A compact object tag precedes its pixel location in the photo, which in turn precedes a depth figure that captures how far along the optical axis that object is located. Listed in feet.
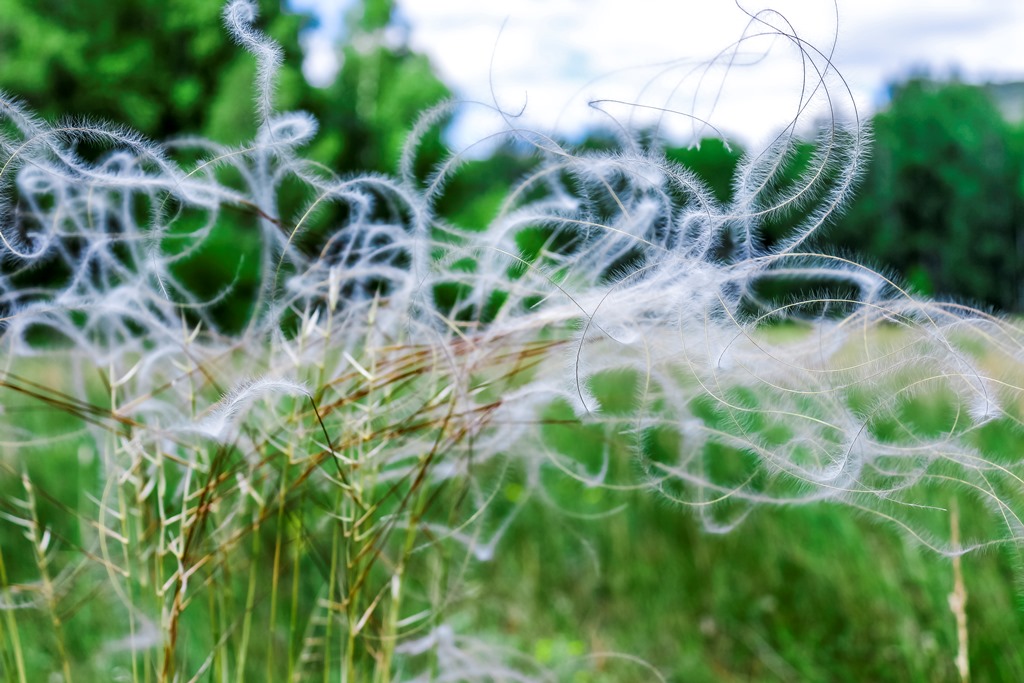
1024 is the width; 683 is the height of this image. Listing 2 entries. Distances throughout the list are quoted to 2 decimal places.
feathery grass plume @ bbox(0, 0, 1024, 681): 3.30
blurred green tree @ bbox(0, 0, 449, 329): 41.68
